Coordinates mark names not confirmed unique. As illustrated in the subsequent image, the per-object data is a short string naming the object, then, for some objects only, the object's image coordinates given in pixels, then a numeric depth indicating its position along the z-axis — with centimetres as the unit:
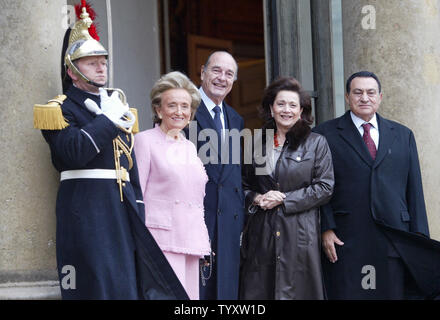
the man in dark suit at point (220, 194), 1020
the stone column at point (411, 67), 1212
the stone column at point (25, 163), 902
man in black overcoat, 1041
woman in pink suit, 962
